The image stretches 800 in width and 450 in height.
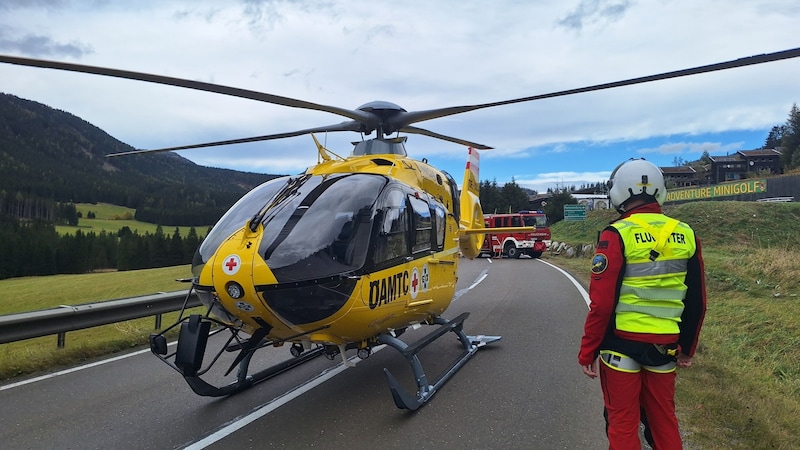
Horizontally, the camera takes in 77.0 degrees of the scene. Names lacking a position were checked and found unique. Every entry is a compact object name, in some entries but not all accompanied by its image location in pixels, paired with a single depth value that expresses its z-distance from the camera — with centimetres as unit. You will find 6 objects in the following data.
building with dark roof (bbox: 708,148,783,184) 9944
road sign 3543
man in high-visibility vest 308
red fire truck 2969
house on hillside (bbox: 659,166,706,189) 10794
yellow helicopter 436
